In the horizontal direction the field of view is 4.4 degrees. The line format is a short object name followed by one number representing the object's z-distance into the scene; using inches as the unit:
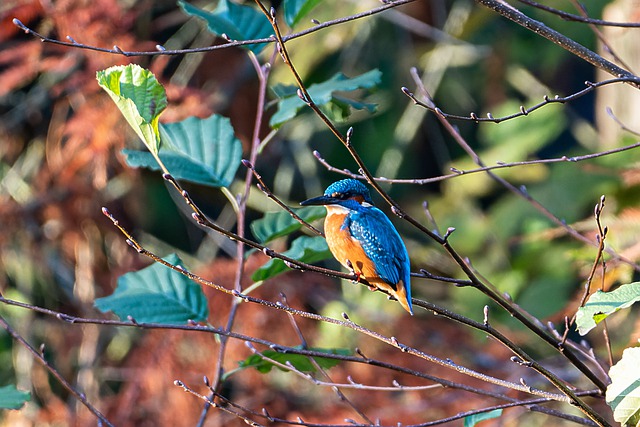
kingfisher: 256.4
